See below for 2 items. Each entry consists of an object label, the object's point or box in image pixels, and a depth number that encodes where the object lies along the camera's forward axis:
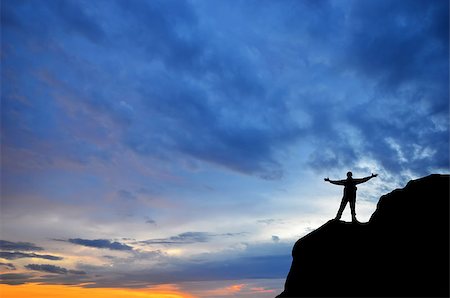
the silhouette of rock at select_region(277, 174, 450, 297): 15.37
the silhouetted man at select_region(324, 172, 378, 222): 22.05
